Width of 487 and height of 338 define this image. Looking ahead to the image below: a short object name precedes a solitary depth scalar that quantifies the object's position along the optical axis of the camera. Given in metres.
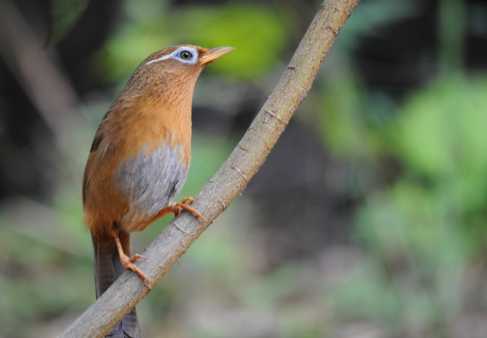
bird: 6.19
